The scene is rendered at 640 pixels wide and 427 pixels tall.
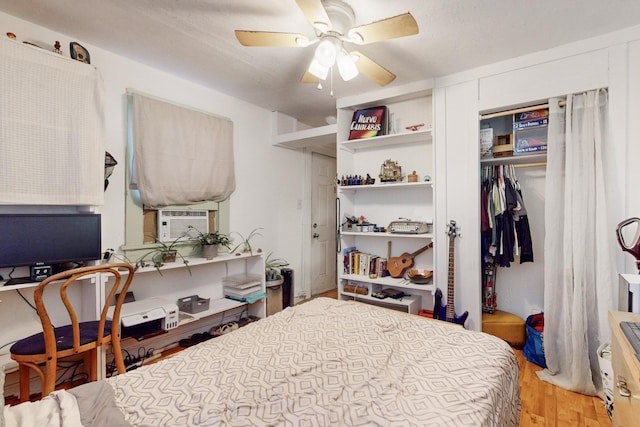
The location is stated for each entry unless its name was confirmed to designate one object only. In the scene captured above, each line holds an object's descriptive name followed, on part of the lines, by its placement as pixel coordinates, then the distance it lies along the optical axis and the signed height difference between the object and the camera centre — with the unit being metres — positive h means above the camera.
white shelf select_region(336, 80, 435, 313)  2.96 +0.45
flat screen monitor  1.78 -0.16
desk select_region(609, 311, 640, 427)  0.98 -0.61
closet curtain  2.06 -0.24
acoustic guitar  3.06 -0.52
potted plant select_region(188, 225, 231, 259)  2.77 -0.27
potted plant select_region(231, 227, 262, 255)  3.22 -0.33
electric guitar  2.60 -0.81
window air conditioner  2.67 -0.09
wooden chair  1.57 -0.71
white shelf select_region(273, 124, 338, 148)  3.37 +0.86
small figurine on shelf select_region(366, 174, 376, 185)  3.20 +0.33
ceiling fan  1.54 +0.97
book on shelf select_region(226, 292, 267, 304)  2.97 -0.83
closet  2.55 +0.02
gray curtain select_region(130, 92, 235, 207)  2.51 +0.53
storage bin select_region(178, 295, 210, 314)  2.64 -0.80
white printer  2.13 -0.74
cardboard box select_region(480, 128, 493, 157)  2.73 +0.62
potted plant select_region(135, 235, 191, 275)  2.53 -0.35
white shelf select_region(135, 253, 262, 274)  2.34 -0.42
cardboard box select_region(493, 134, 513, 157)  2.67 +0.58
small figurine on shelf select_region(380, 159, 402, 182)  3.11 +0.41
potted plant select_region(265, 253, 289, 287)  3.31 -0.66
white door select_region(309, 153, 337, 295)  4.39 -0.17
